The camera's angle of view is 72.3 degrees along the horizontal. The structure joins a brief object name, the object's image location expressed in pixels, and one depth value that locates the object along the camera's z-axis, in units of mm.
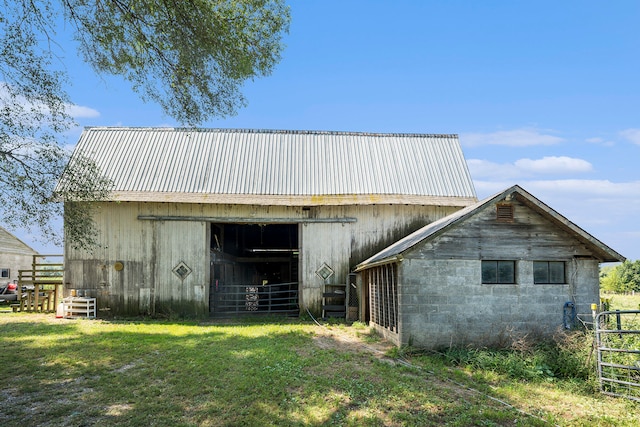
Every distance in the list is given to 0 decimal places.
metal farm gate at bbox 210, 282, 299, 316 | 18728
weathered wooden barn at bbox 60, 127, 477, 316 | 17031
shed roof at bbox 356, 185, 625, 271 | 11180
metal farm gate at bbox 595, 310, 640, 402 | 7809
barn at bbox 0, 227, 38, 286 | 30016
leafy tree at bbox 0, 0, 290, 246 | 8602
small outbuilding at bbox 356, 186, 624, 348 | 11023
